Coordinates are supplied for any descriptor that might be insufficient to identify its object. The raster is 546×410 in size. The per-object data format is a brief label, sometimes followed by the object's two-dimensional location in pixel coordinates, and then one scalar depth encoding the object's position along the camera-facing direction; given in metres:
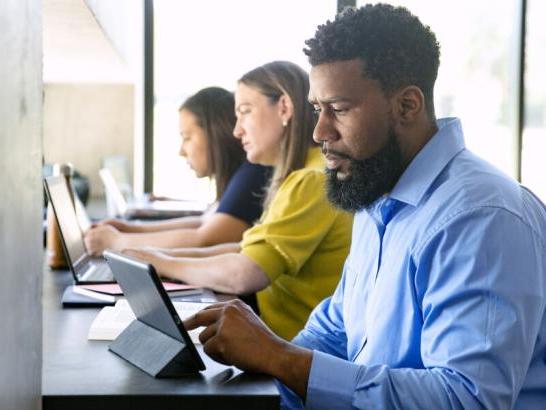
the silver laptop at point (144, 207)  3.76
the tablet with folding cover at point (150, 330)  1.21
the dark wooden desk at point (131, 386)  1.13
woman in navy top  2.68
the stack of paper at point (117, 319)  1.47
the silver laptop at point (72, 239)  2.13
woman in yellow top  2.06
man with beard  1.14
